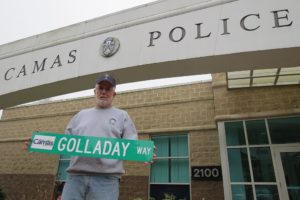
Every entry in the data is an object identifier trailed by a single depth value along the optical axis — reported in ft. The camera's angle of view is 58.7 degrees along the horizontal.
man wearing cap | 7.61
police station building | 13.32
